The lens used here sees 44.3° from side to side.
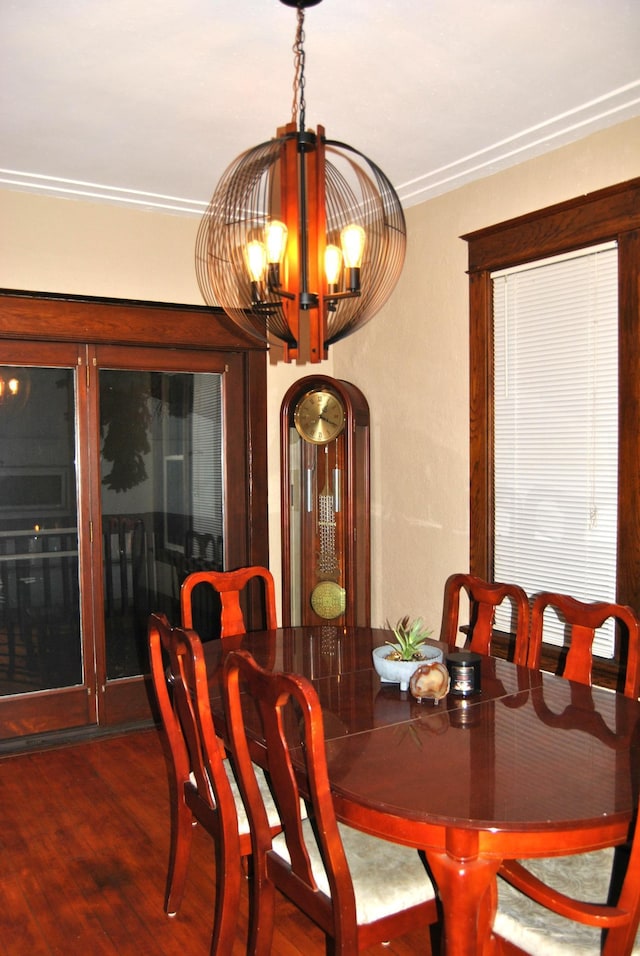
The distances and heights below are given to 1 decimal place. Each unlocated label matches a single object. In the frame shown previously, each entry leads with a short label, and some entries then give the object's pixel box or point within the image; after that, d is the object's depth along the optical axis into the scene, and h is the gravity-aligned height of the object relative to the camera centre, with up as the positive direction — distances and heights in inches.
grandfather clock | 161.2 -8.3
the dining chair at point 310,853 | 65.6 -37.4
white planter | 91.5 -24.2
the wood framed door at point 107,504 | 154.2 -8.0
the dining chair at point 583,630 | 92.3 -21.4
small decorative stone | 86.4 -24.3
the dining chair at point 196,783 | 82.1 -35.9
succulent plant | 93.9 -21.8
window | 117.0 +21.1
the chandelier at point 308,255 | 82.0 +22.7
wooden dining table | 61.3 -27.5
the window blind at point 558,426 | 122.3 +5.6
